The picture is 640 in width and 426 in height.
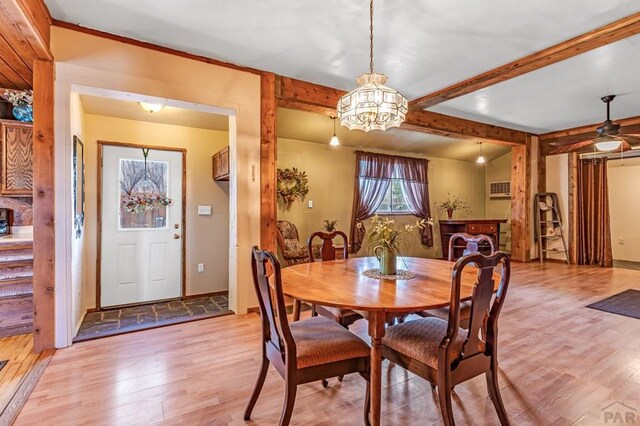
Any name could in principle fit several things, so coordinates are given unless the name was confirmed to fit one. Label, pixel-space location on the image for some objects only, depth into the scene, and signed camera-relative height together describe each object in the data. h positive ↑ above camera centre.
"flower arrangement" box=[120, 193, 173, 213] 4.01 +0.18
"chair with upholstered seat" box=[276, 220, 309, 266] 4.85 -0.47
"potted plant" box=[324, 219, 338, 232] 5.74 -0.17
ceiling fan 4.29 +1.01
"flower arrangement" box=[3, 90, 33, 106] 3.08 +1.13
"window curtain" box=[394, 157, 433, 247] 7.00 +0.61
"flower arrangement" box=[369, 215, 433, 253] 2.11 -0.14
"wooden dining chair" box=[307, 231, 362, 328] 2.18 -0.64
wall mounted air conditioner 7.79 +0.61
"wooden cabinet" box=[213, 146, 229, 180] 3.84 +0.63
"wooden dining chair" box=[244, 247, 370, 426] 1.54 -0.67
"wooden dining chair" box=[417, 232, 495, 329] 2.16 -0.61
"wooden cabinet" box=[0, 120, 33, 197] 3.12 +0.56
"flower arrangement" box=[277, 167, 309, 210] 5.50 +0.50
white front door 3.92 -0.12
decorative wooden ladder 6.68 -0.19
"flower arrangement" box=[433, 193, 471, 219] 7.45 +0.22
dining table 1.53 -0.41
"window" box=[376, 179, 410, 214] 6.86 +0.27
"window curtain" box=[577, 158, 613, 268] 6.16 -0.03
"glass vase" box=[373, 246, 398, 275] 2.15 -0.31
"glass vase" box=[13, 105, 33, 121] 3.13 +1.00
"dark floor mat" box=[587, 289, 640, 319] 3.53 -1.05
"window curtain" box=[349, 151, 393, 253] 6.31 +0.57
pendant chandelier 2.11 +0.72
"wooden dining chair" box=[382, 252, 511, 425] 1.50 -0.66
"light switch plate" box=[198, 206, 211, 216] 4.43 +0.07
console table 6.75 -0.29
